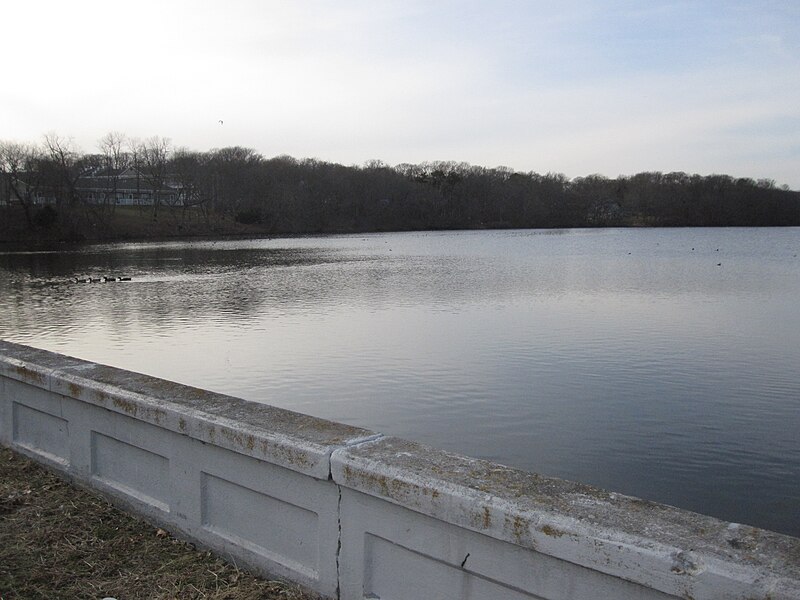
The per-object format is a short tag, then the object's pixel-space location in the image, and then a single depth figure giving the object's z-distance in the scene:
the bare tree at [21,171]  91.06
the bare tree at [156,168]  125.87
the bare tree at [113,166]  125.82
